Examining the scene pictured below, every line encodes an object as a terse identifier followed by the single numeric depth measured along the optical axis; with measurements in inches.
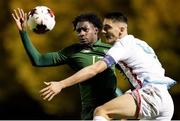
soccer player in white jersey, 486.0
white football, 583.2
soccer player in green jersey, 562.9
